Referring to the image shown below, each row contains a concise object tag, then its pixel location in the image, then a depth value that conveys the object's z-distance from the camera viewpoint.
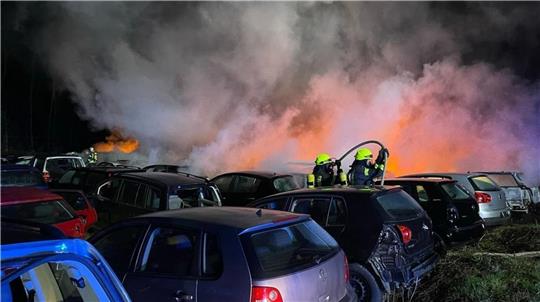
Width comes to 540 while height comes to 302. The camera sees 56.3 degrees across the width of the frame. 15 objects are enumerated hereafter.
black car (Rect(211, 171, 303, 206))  10.18
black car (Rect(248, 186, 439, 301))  5.31
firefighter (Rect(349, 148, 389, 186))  8.57
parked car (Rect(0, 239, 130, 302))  1.76
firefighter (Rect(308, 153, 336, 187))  9.46
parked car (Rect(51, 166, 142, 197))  11.13
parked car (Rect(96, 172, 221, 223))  7.65
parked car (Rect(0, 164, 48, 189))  10.52
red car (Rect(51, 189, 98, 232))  7.74
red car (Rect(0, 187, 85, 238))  6.17
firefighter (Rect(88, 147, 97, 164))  19.81
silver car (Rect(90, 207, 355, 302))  3.54
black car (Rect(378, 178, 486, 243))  7.64
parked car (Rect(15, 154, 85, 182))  15.38
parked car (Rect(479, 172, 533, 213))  11.82
